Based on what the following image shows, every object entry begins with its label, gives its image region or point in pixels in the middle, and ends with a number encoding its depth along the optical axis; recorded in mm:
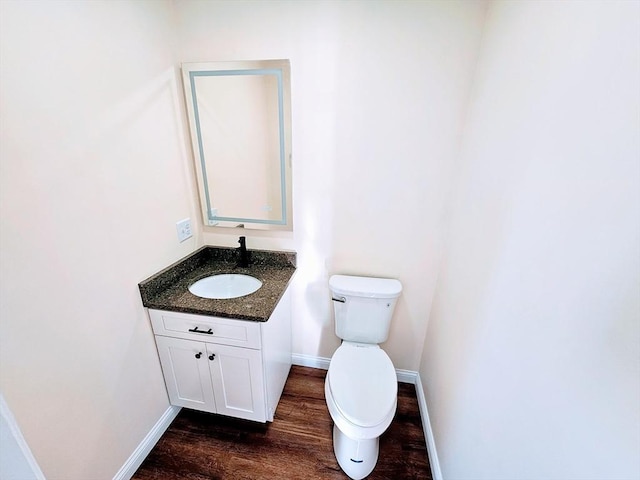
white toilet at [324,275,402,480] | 1161
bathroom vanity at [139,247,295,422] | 1302
